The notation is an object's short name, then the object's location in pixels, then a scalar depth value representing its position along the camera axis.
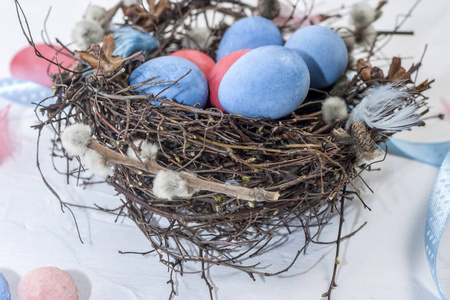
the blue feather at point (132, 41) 0.51
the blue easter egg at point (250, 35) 0.52
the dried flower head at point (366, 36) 0.55
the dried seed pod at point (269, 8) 0.56
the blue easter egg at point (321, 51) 0.50
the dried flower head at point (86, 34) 0.51
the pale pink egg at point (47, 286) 0.45
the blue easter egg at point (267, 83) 0.45
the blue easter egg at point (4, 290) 0.45
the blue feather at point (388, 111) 0.47
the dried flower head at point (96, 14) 0.53
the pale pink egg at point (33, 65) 0.62
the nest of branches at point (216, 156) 0.44
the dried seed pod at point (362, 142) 0.45
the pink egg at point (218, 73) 0.49
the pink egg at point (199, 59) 0.51
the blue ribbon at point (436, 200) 0.48
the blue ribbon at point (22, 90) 0.61
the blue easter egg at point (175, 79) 0.47
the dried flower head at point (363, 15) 0.55
